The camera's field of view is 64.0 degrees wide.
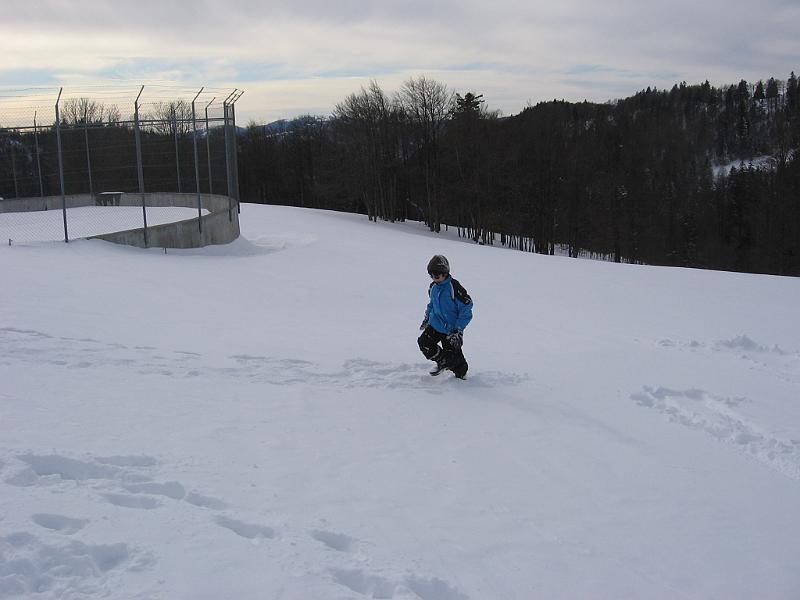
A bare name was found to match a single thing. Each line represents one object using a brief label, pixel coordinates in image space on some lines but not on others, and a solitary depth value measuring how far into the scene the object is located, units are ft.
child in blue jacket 22.79
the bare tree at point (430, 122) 162.91
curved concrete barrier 51.96
